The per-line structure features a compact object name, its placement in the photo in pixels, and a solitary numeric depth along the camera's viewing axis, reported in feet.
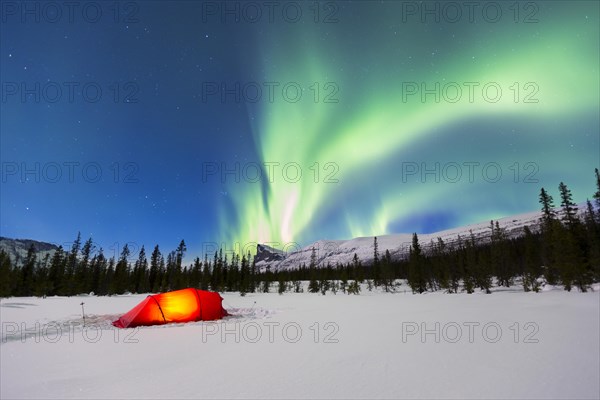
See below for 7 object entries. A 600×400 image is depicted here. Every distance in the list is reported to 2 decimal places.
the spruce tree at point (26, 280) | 154.92
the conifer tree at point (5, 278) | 134.32
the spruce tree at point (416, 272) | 156.25
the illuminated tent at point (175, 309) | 36.35
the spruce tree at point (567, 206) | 122.42
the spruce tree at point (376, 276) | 225.35
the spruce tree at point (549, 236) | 110.52
